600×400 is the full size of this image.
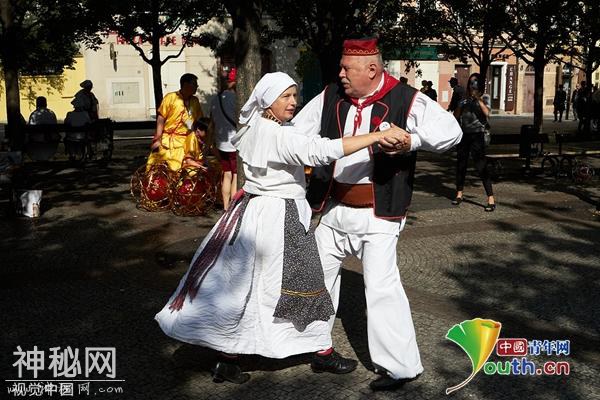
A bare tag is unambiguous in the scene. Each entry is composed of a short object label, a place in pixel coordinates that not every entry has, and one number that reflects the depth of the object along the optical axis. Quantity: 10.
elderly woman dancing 3.81
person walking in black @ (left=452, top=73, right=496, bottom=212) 9.40
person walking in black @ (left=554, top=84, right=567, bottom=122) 31.23
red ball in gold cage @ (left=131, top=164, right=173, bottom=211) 9.23
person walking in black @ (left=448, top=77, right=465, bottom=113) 13.50
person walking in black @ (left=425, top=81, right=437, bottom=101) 18.92
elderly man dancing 3.81
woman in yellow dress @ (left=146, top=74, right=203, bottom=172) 9.21
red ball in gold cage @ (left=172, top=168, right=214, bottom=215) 8.97
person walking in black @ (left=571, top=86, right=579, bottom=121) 27.76
